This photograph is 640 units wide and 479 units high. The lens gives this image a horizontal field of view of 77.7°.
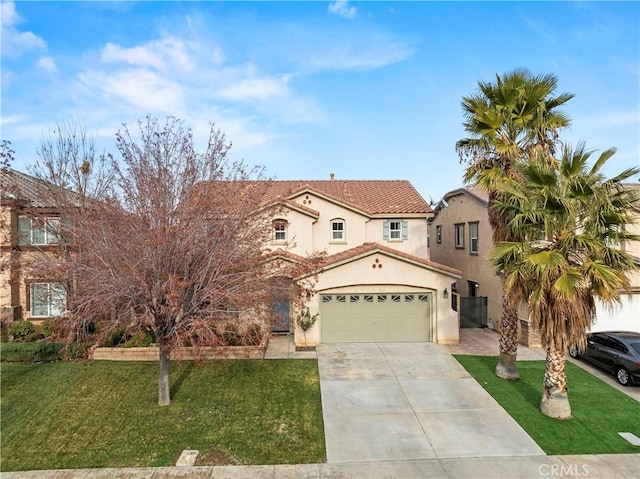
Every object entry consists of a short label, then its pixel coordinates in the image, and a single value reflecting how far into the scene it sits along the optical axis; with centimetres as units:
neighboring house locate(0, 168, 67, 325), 1629
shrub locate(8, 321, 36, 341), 1736
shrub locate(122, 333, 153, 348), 1572
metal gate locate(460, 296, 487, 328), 2078
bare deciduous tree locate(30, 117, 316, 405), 1010
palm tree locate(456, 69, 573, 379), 1270
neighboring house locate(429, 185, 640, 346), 1694
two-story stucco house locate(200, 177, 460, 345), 1755
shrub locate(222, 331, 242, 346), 1610
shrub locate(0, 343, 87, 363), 1514
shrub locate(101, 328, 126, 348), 1580
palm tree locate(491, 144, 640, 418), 1001
